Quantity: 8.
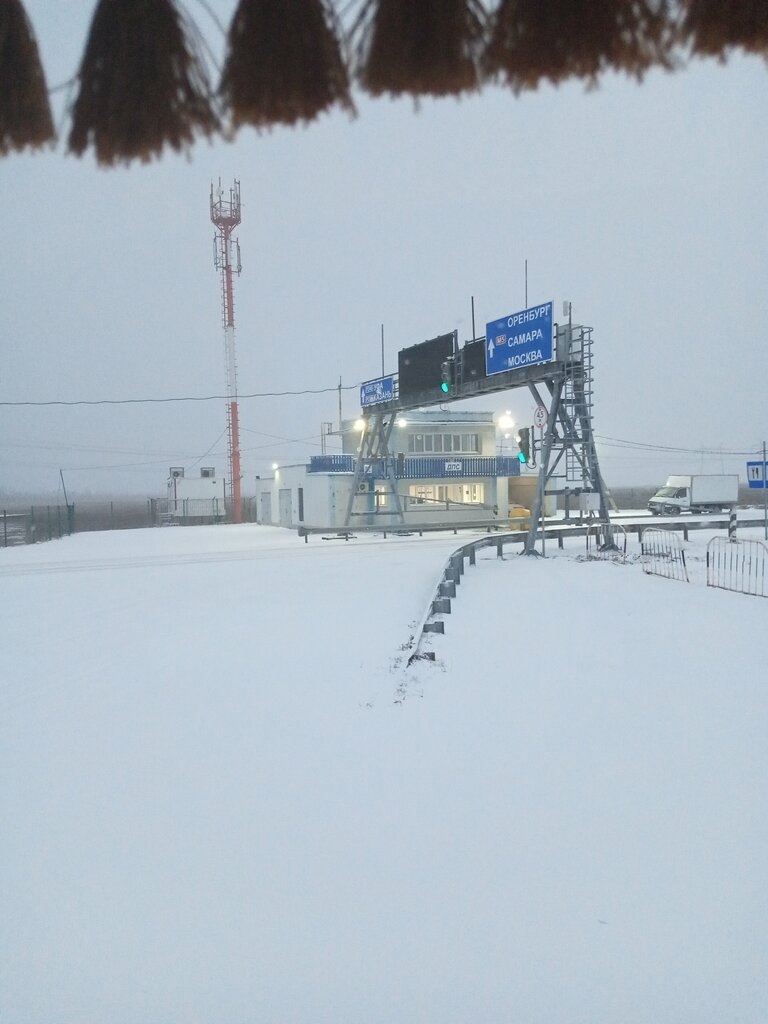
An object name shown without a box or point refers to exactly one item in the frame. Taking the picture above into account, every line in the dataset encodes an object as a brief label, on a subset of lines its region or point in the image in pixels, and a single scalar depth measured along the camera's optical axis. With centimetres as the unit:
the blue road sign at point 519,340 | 1806
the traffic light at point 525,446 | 1897
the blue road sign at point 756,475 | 2023
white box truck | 3875
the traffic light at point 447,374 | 2150
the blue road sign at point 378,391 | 2700
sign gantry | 1820
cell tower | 4394
